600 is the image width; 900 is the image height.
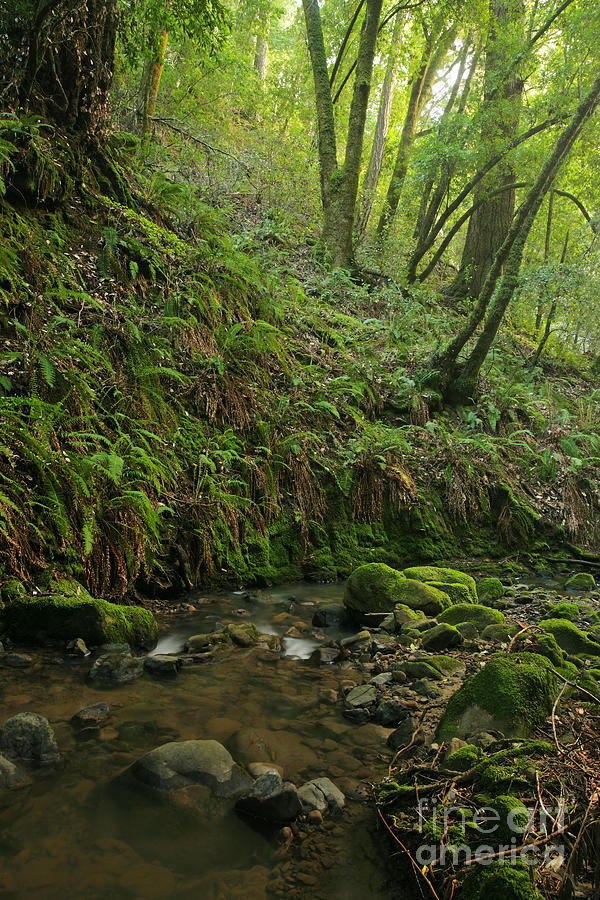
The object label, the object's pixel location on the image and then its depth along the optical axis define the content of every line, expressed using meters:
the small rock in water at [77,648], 3.66
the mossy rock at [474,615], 5.08
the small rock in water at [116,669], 3.45
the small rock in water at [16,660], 3.39
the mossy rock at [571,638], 4.38
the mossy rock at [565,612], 5.47
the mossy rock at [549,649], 3.74
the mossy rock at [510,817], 1.93
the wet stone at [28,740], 2.57
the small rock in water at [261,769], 2.71
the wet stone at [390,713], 3.43
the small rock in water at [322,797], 2.51
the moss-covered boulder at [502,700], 2.89
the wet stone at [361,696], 3.60
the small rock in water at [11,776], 2.39
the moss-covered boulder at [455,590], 5.81
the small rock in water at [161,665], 3.67
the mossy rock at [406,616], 4.96
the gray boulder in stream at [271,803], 2.43
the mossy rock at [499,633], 4.61
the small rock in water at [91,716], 2.93
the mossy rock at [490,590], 6.25
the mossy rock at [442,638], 4.53
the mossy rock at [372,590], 5.30
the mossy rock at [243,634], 4.32
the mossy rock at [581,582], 7.08
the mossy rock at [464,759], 2.53
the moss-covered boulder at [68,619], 3.69
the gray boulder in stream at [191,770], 2.54
